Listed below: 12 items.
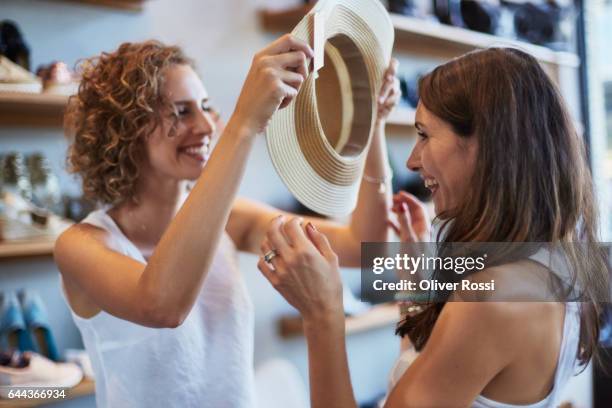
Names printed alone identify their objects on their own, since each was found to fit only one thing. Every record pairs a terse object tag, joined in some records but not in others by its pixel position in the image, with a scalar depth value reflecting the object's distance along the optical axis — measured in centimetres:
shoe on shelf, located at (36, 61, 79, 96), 152
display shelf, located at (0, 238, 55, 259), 144
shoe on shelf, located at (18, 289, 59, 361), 157
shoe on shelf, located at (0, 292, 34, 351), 152
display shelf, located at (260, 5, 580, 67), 211
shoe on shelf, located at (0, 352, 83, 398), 139
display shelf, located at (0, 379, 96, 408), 144
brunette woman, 70
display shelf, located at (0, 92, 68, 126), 146
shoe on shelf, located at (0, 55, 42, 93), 144
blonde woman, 91
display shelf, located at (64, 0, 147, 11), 174
